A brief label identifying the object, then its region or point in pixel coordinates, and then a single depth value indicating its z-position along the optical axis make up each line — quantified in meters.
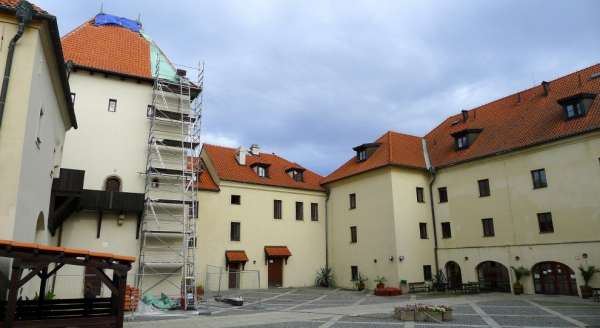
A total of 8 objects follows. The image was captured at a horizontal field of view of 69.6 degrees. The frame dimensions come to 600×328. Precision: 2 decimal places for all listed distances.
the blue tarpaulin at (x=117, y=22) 24.48
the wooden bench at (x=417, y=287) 24.22
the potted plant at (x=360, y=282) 26.19
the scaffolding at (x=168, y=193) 20.17
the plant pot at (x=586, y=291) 18.55
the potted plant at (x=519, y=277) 21.36
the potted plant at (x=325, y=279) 29.06
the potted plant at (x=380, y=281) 24.72
